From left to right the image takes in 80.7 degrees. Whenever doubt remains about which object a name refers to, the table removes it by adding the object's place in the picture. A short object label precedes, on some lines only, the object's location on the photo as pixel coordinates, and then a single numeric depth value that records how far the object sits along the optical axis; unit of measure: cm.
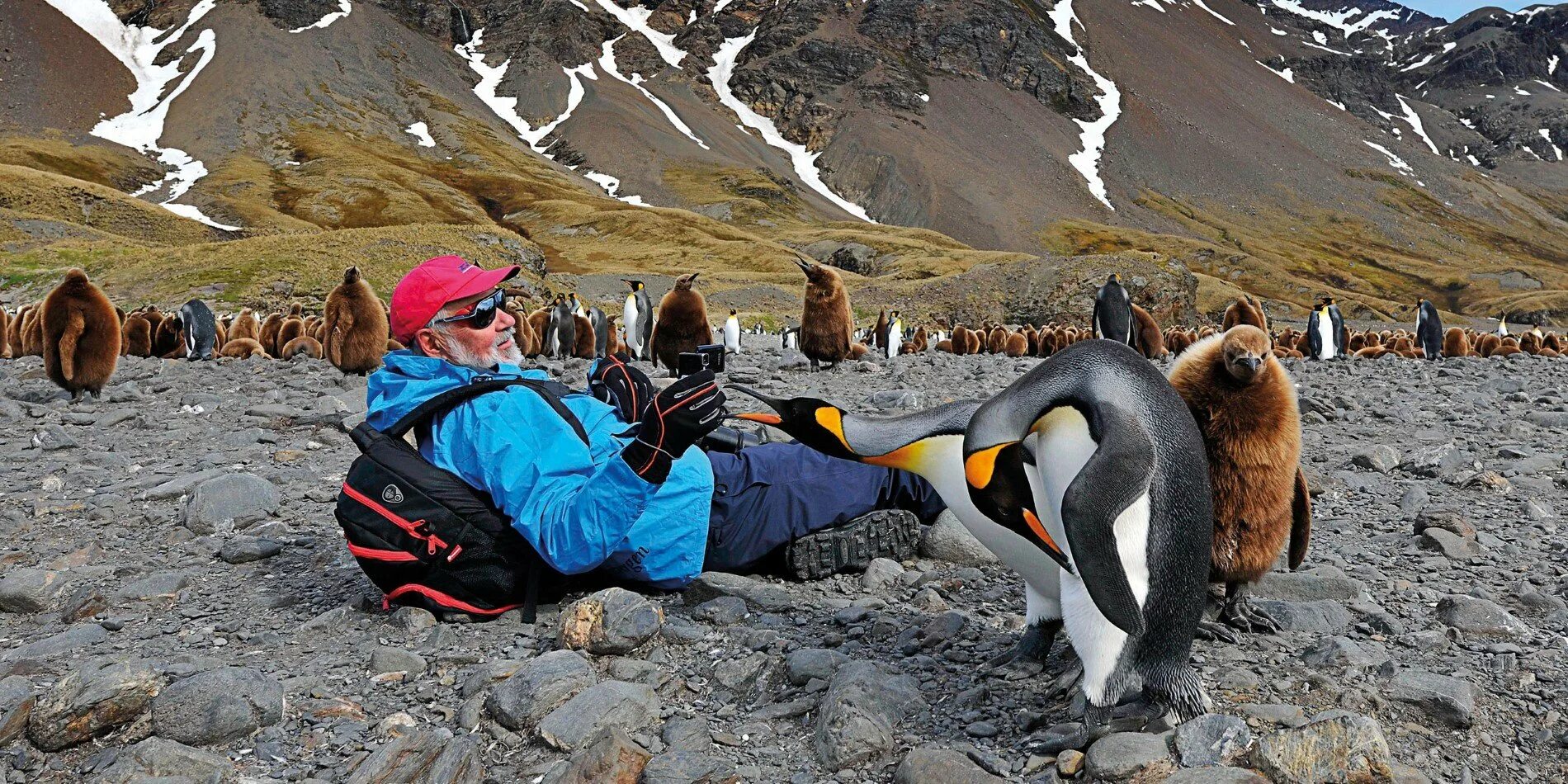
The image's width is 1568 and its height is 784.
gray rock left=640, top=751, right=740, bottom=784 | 206
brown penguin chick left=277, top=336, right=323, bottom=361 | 1305
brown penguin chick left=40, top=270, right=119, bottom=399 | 809
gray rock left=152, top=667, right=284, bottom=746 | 223
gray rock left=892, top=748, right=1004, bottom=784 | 199
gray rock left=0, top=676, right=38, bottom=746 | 220
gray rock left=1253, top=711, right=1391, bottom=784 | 189
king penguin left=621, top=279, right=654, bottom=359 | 1716
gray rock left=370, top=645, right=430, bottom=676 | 264
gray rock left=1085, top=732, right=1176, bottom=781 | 194
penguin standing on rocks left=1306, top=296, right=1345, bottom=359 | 1786
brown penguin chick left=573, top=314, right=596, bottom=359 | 1817
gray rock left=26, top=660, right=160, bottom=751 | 220
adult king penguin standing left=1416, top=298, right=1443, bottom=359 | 1909
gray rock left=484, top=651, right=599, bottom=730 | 231
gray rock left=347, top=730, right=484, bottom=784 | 207
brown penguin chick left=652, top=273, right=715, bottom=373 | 1226
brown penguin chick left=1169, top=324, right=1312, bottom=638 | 283
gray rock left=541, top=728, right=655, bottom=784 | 204
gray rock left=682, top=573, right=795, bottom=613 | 319
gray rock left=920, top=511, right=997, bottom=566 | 366
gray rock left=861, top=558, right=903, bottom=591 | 344
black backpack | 292
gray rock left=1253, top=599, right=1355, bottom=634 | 285
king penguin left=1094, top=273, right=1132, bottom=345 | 1767
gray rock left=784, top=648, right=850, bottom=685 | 256
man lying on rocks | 272
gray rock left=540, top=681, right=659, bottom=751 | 222
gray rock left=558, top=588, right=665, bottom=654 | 271
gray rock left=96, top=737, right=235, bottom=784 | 208
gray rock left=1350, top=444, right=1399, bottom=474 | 545
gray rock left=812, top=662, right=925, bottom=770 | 215
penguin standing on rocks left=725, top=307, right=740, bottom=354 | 2145
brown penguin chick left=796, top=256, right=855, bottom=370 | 1292
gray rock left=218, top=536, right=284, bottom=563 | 366
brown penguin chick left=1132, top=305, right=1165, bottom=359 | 1822
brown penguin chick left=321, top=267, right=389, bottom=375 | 1025
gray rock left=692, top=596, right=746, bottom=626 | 303
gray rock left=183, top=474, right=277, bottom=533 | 407
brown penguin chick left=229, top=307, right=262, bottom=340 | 1606
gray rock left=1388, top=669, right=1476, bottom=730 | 218
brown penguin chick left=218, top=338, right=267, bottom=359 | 1352
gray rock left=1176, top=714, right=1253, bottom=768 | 196
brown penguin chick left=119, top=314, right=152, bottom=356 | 1430
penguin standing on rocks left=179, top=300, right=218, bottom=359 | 1476
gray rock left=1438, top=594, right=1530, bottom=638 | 275
